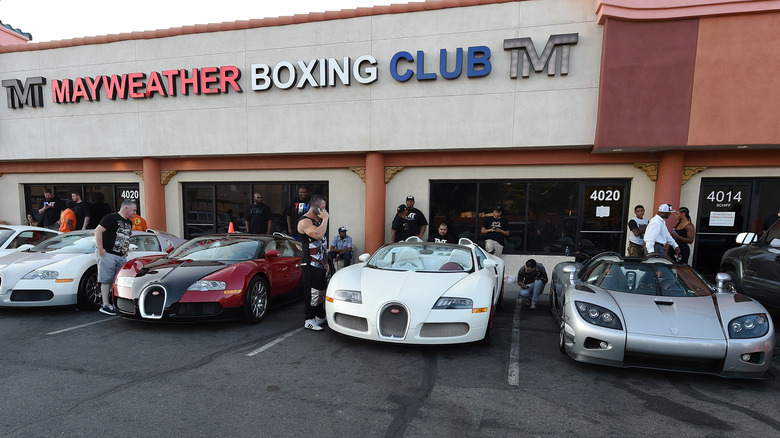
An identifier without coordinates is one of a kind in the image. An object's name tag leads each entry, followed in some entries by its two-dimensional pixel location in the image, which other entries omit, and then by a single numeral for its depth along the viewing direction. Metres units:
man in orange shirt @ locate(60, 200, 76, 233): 8.99
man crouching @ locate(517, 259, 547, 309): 5.95
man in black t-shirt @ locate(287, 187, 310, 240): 8.41
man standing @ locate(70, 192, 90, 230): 9.61
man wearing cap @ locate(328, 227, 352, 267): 8.42
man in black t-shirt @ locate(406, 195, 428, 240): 8.00
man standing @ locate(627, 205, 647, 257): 6.71
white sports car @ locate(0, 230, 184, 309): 4.91
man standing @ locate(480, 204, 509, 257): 7.73
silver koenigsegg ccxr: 3.12
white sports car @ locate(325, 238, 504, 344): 3.69
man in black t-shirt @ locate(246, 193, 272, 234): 8.60
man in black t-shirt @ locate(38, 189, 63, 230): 10.37
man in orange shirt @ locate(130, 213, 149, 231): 8.09
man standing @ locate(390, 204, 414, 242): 8.00
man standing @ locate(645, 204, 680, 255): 5.92
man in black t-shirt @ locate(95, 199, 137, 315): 5.06
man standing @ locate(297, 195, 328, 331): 4.64
